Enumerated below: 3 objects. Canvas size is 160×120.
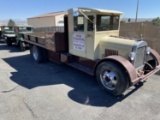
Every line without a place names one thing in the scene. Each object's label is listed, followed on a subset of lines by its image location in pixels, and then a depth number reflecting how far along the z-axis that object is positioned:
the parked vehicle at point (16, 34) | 9.07
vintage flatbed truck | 3.32
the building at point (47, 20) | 22.61
